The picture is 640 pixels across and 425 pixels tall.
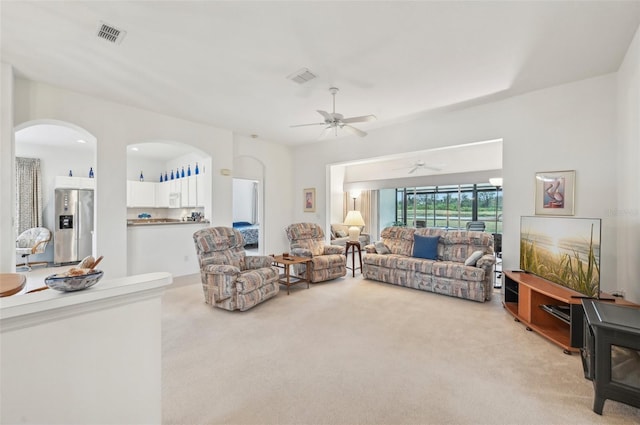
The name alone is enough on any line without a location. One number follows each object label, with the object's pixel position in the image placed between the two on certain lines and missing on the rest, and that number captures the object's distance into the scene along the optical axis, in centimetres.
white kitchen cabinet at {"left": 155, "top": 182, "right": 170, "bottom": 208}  737
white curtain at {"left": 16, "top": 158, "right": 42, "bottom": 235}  603
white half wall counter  99
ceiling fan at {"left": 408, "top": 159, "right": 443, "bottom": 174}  696
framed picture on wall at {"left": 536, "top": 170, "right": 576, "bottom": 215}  351
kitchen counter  461
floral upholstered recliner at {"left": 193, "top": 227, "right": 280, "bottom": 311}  339
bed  849
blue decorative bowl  108
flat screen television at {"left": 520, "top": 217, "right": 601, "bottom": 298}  255
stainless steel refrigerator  618
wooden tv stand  244
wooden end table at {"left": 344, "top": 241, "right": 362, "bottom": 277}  548
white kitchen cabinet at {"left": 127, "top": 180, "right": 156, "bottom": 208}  710
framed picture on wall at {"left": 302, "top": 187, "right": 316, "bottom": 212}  659
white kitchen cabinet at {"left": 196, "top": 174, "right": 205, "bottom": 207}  609
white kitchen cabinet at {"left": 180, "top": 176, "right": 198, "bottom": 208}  628
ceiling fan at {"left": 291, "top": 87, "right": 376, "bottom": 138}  349
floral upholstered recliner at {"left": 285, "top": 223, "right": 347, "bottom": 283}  480
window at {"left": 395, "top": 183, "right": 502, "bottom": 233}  725
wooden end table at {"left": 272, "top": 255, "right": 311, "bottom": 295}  423
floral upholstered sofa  392
